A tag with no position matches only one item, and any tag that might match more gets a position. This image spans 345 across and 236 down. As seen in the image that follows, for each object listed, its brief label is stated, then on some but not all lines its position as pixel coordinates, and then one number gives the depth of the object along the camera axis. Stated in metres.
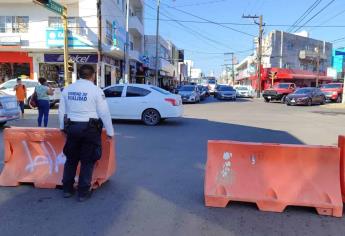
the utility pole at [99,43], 25.73
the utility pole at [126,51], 30.95
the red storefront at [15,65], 31.19
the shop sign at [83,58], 30.47
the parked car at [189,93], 33.59
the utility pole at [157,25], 44.07
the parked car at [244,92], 52.25
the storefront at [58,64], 30.52
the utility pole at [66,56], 22.23
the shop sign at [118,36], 30.91
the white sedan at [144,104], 15.06
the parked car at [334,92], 37.94
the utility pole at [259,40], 54.51
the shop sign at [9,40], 29.42
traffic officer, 5.34
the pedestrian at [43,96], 12.30
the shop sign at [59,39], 28.14
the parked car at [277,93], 37.97
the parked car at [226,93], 42.06
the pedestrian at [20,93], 16.00
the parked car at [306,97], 31.61
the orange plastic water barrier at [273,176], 5.21
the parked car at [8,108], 12.80
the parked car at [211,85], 64.77
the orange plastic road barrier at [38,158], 6.16
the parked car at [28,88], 22.84
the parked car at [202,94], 41.24
